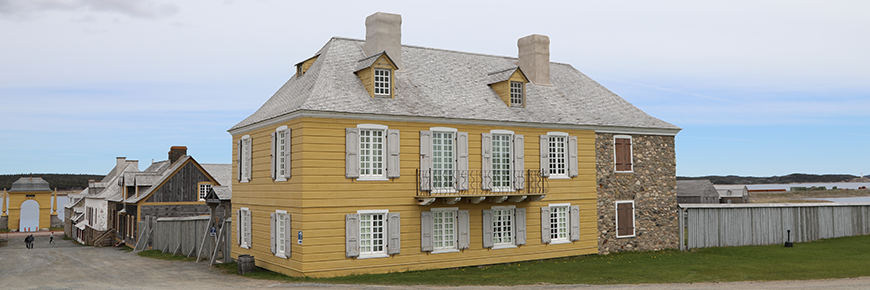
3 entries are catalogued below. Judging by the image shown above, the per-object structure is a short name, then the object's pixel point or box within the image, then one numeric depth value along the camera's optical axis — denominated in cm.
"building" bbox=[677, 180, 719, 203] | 5791
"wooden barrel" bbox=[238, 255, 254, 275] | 2262
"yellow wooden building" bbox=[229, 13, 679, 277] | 2078
